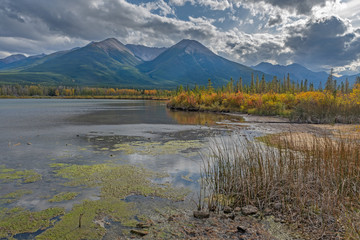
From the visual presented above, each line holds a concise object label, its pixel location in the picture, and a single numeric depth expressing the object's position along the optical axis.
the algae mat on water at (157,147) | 19.30
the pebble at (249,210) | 8.45
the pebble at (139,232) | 7.25
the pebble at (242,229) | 7.17
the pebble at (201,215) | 8.23
